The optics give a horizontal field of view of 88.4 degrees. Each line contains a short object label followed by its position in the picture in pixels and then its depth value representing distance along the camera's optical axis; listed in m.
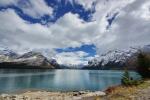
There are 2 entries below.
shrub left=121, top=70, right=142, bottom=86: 16.71
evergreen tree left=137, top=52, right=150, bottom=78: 22.61
